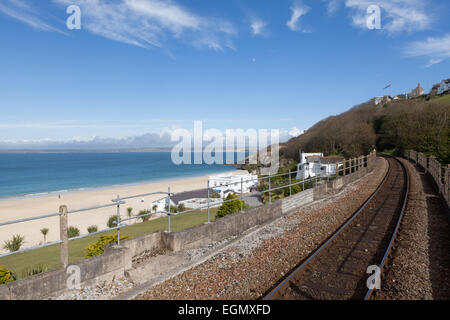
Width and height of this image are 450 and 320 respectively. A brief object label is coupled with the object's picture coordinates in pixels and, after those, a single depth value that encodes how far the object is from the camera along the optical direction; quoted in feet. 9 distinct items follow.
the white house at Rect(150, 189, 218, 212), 96.94
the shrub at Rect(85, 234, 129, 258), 22.39
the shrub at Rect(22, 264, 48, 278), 23.10
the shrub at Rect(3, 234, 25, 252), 49.90
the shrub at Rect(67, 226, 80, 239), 61.03
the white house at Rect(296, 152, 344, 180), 144.70
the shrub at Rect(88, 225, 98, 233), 69.67
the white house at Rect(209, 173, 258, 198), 126.93
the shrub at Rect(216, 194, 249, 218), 47.82
